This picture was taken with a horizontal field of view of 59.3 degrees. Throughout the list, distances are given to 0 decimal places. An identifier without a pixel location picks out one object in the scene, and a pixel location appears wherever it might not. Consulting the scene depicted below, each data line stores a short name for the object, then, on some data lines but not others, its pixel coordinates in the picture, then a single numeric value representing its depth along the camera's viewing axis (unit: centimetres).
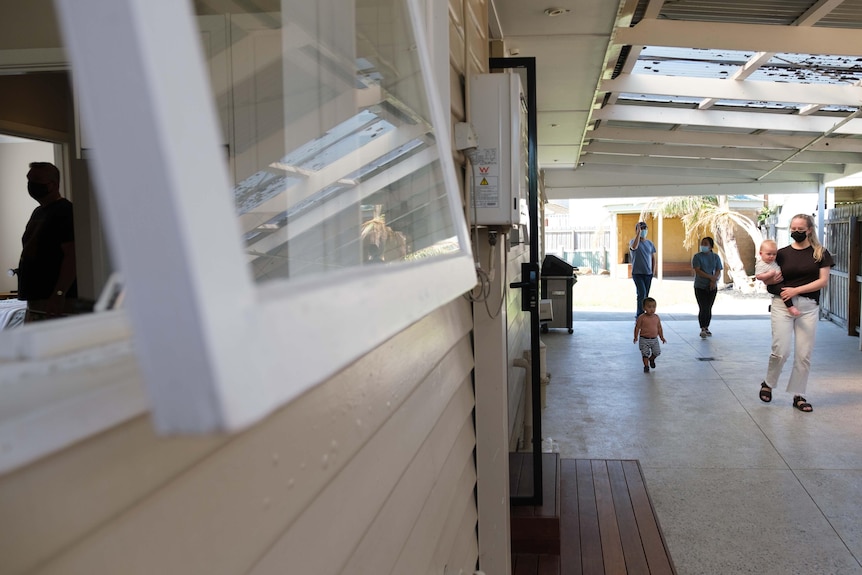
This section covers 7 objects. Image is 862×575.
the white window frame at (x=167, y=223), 40
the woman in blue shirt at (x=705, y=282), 1092
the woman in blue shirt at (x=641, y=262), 1166
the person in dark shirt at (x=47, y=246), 162
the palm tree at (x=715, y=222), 2211
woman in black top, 649
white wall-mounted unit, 282
